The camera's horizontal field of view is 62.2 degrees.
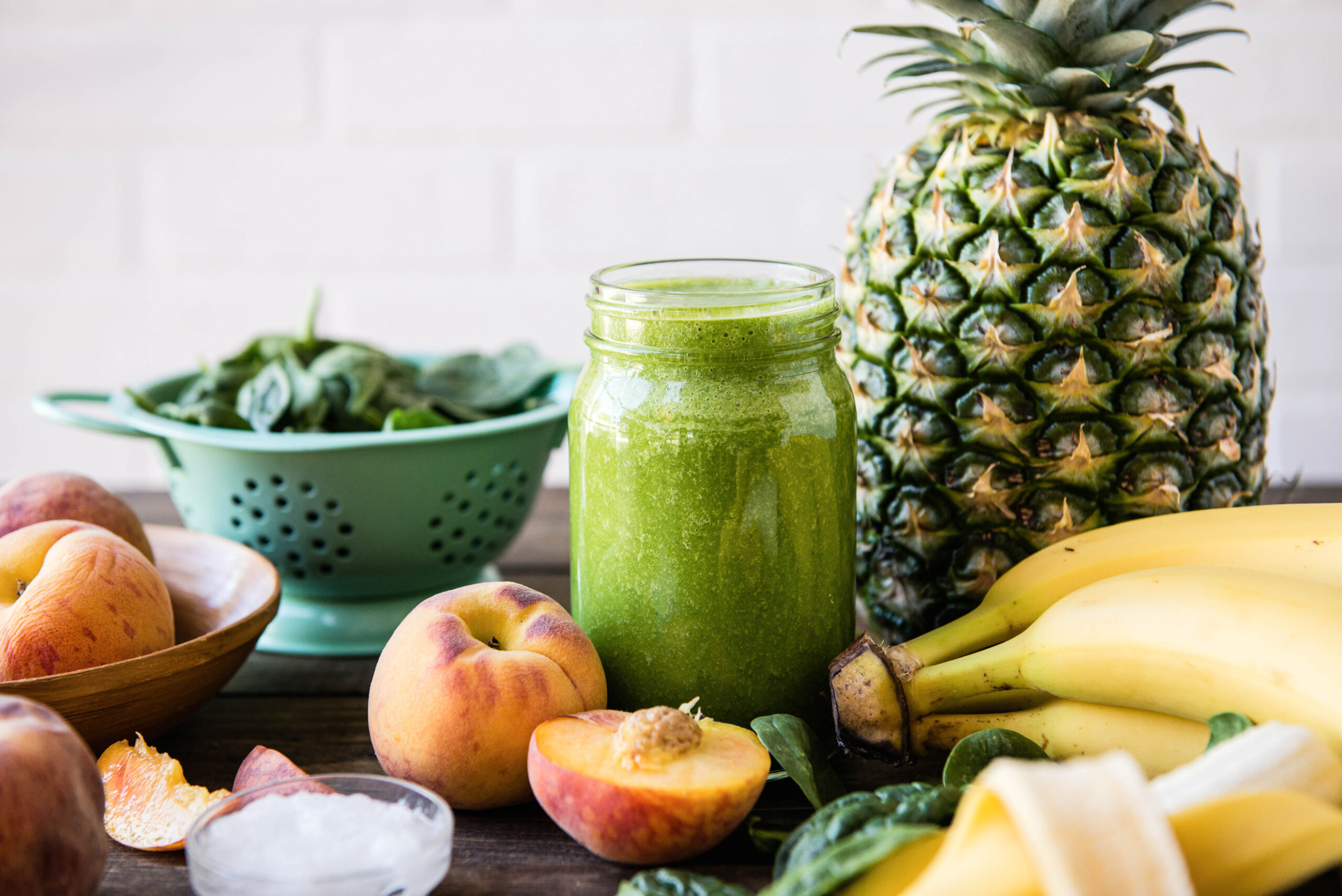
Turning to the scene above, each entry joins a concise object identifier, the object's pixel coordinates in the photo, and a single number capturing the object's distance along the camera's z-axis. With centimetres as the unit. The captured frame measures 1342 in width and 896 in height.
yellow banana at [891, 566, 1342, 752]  59
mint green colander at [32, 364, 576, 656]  90
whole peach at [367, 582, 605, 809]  65
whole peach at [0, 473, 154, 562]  83
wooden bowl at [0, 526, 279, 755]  66
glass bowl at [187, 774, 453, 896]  52
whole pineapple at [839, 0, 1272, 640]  80
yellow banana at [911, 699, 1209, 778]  67
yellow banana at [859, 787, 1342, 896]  46
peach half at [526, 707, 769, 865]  59
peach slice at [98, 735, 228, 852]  63
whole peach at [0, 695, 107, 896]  48
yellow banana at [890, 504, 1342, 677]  73
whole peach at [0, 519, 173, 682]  66
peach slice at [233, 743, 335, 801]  67
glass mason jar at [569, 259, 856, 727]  70
